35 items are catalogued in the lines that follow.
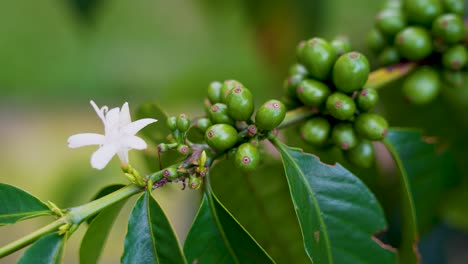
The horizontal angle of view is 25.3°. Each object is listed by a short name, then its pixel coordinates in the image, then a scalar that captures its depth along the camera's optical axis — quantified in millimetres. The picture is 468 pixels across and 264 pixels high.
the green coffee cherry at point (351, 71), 380
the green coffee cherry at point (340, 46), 407
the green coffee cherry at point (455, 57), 424
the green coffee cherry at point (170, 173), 355
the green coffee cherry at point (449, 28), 420
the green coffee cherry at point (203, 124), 382
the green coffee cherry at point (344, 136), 392
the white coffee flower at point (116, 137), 348
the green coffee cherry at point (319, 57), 394
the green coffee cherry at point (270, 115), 366
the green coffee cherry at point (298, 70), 410
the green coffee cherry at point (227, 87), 380
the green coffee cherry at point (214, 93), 392
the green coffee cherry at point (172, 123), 366
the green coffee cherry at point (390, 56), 438
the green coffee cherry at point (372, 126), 385
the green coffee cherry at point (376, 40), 448
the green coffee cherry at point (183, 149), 361
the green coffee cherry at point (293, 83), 406
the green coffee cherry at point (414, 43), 424
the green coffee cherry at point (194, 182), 355
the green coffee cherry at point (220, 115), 373
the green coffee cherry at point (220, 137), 363
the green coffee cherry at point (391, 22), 439
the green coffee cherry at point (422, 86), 429
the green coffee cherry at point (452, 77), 433
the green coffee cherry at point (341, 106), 382
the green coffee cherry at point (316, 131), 393
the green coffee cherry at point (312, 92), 391
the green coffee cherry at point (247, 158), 362
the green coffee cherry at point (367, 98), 387
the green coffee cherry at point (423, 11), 429
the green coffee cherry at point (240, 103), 366
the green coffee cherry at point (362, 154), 402
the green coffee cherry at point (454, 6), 435
